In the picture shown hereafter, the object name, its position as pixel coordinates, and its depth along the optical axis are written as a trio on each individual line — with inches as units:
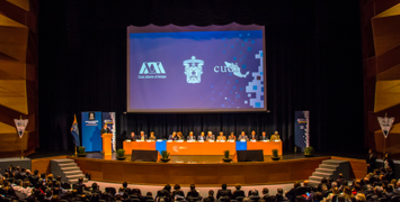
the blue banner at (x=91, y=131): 615.5
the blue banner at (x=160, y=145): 564.4
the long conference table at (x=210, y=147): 551.2
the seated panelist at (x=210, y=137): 571.8
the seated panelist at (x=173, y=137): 580.0
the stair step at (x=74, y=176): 493.6
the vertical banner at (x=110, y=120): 621.0
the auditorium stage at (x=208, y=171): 456.4
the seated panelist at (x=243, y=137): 564.1
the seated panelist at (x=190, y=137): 583.0
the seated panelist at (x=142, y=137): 579.0
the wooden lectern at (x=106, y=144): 568.4
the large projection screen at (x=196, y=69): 615.5
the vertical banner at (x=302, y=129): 586.9
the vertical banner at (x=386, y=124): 484.1
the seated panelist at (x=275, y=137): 559.8
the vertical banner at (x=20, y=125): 542.3
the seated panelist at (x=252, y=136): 566.7
